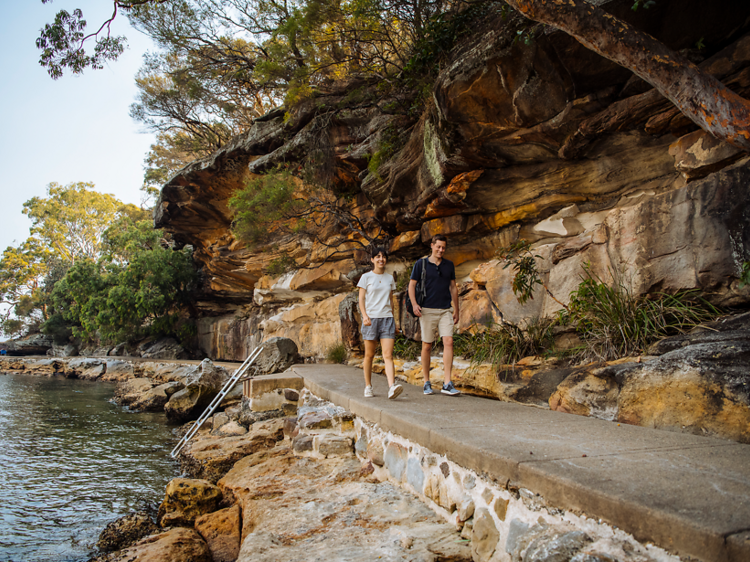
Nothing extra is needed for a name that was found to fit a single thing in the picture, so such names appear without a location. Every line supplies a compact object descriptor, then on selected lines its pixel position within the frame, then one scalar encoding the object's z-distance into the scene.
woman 4.44
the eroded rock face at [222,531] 2.91
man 4.57
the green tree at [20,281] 32.25
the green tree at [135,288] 19.52
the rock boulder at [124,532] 3.46
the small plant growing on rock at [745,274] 3.07
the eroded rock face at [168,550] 2.71
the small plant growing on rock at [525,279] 5.34
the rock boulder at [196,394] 8.95
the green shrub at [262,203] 10.86
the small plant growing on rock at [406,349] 7.66
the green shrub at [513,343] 4.89
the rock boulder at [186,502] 3.49
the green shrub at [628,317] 3.75
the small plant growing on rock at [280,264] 12.06
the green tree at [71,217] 32.59
